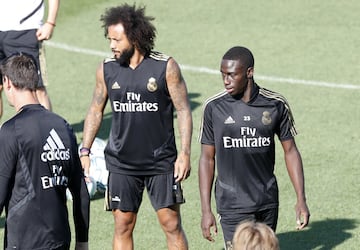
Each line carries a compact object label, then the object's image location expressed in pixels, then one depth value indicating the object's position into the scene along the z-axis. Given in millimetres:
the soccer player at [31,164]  15672
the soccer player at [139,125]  19812
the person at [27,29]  26844
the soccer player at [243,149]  18594
